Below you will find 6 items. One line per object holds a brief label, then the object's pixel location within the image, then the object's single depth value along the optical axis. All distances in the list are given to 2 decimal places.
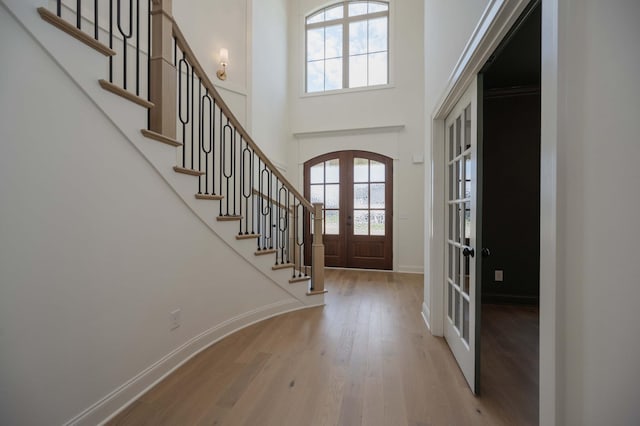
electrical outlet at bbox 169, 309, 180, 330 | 1.89
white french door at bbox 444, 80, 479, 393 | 1.69
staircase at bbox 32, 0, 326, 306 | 1.68
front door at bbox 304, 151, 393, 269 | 5.16
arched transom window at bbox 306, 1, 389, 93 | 5.29
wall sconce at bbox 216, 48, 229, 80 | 3.88
